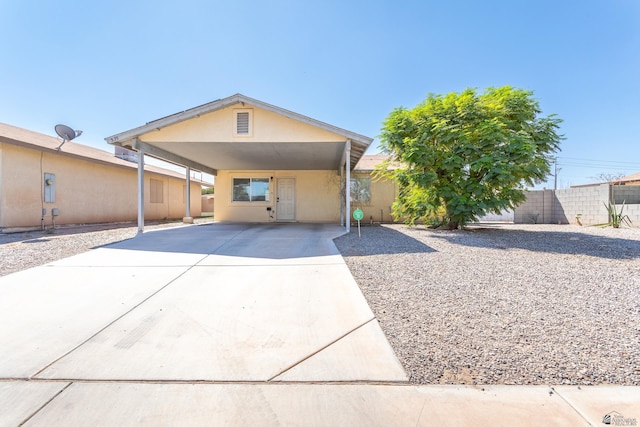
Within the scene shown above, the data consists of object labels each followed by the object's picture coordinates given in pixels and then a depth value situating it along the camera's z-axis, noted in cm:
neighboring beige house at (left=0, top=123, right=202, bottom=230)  962
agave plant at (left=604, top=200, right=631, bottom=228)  1132
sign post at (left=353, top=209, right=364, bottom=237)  784
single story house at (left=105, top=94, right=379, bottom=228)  878
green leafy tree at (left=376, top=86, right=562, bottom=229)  805
